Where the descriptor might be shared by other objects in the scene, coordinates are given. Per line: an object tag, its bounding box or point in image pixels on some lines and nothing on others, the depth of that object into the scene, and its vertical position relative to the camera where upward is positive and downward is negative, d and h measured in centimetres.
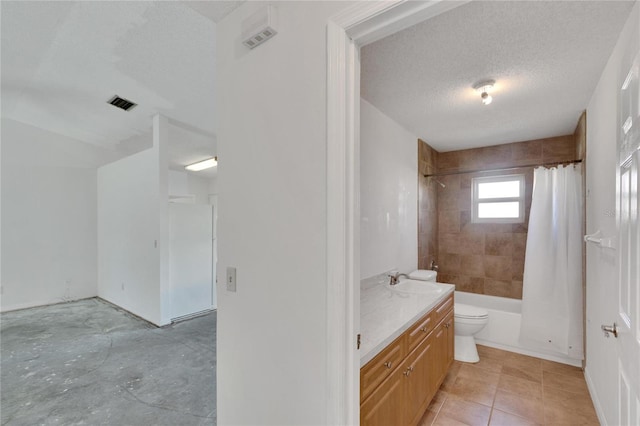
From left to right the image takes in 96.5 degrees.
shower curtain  273 -56
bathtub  293 -135
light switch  134 -32
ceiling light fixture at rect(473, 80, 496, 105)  205 +92
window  362 +15
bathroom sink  243 -68
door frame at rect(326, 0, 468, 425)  98 +1
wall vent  116 +76
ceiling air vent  347 +134
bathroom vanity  129 -79
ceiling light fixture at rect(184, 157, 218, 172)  565 +96
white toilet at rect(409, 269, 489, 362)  272 -110
